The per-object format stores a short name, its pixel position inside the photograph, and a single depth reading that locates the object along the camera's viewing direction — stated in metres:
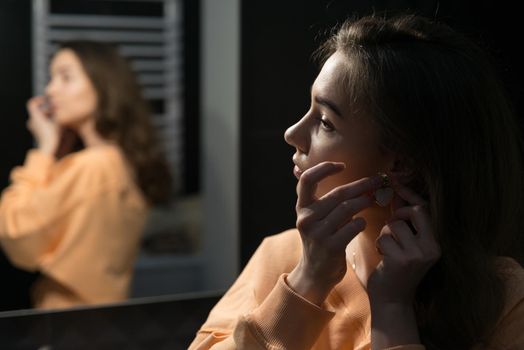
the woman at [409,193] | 1.43
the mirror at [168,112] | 2.44
